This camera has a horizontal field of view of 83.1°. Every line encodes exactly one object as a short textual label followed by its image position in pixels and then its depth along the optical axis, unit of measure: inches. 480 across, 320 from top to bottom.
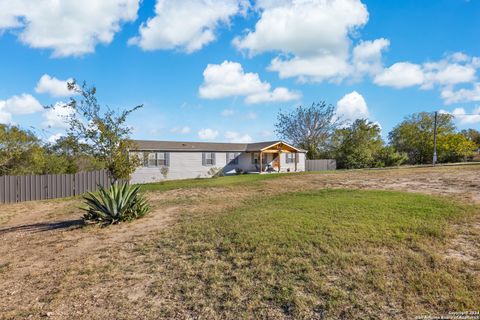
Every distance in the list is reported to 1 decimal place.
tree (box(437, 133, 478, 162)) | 1355.8
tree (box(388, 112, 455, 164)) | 1461.6
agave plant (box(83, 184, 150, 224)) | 309.7
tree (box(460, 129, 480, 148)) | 1685.5
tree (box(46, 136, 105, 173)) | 652.3
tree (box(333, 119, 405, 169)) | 1264.8
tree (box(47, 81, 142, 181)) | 313.6
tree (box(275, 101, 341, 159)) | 1457.9
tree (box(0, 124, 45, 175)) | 577.6
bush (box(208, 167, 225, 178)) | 1007.6
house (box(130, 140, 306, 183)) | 924.4
